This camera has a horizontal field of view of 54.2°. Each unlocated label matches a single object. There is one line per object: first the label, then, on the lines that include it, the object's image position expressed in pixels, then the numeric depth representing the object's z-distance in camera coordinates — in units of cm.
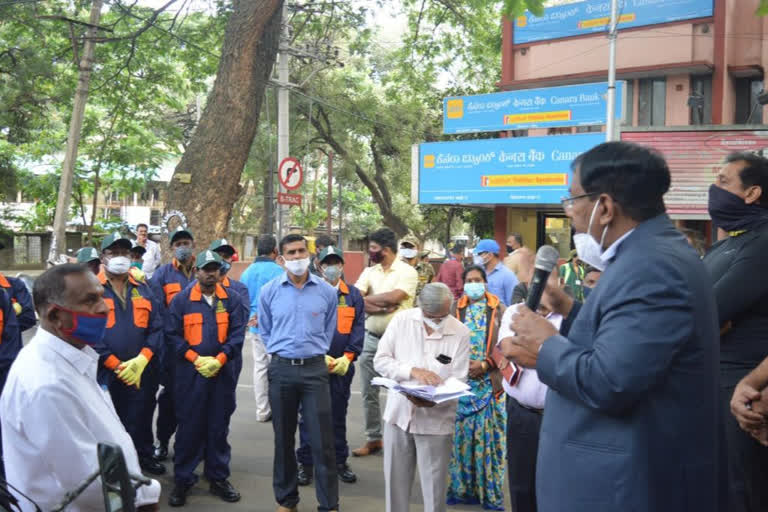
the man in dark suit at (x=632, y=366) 221
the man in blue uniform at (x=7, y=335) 616
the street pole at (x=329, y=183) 2462
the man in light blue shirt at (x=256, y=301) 888
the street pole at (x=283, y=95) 1721
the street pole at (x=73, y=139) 1509
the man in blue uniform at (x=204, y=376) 635
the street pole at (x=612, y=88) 1631
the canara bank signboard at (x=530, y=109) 1720
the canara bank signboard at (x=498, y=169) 1800
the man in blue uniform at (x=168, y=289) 736
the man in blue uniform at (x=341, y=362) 688
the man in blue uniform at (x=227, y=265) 708
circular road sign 1437
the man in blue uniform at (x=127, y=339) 639
